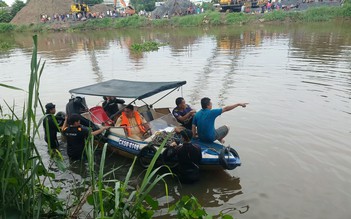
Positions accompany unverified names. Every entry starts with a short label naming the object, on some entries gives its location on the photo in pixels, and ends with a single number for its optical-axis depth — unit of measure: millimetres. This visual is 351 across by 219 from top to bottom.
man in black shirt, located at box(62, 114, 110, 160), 7250
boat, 6602
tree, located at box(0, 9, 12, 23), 69250
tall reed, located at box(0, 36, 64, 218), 3115
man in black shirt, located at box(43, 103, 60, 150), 7816
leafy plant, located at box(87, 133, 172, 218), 3430
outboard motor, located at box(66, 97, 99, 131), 9024
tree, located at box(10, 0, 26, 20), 71781
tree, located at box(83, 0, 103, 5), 74775
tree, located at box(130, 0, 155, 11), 75244
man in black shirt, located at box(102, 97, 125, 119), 9359
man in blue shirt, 6910
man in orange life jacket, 7715
